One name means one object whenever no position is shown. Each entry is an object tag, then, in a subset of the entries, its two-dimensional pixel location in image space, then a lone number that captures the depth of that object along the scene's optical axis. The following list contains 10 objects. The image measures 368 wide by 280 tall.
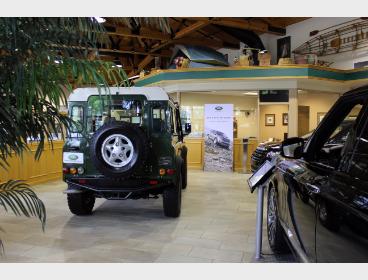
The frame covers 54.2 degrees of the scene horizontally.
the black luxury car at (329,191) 1.51
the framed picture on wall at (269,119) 10.11
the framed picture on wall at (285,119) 9.84
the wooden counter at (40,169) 7.01
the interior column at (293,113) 9.38
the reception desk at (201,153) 9.96
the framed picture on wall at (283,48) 11.49
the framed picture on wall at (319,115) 10.48
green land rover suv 4.34
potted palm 1.65
